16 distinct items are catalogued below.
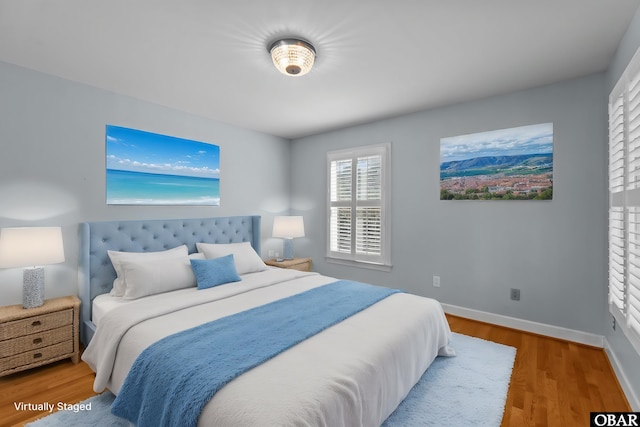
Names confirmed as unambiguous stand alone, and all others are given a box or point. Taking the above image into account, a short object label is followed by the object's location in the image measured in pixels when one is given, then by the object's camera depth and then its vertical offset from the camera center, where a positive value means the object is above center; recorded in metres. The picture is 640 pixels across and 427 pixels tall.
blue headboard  2.83 -0.31
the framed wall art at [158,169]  3.17 +0.49
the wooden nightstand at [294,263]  4.35 -0.75
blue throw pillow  2.95 -0.60
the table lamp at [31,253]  2.33 -0.33
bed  1.33 -0.77
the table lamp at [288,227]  4.52 -0.23
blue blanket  1.37 -0.75
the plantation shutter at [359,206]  4.18 +0.09
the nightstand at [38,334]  2.31 -0.99
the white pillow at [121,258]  2.82 -0.45
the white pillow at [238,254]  3.47 -0.49
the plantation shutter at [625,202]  1.82 +0.08
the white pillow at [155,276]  2.68 -0.60
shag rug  1.87 -1.27
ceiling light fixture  2.18 +1.15
